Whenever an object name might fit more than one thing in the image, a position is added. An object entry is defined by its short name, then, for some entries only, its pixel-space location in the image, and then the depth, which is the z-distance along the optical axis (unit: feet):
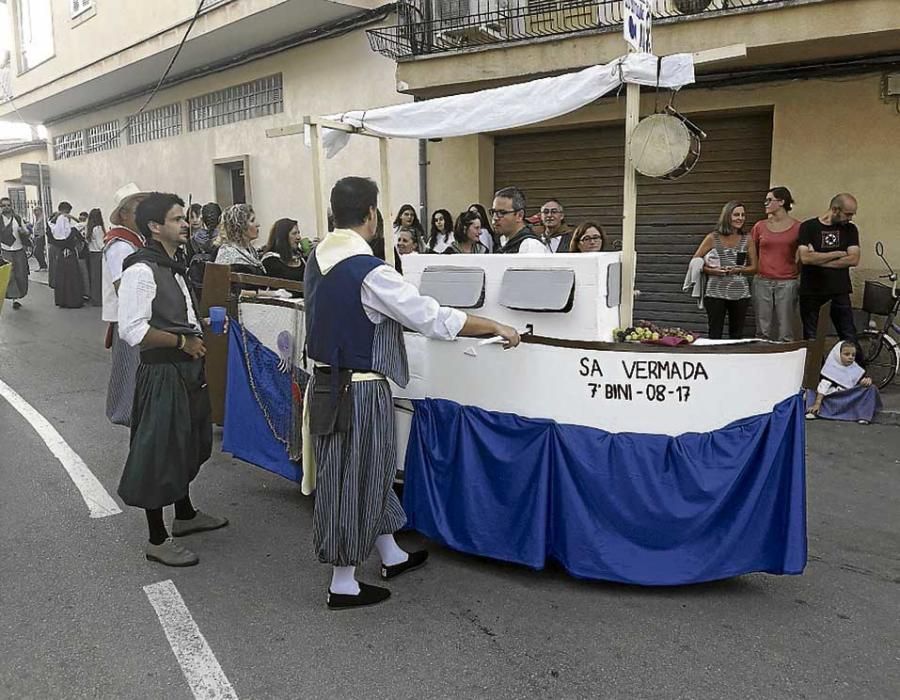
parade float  10.84
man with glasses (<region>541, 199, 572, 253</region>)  20.29
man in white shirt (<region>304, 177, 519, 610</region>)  10.30
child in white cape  21.03
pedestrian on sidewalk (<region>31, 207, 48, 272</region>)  70.90
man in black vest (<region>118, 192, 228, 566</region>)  11.91
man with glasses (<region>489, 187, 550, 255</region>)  15.08
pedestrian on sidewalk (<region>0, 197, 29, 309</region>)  46.40
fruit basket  11.34
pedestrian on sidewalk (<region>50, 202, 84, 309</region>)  46.85
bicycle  22.89
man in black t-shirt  22.18
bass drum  11.66
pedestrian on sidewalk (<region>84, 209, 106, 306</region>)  41.09
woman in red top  22.94
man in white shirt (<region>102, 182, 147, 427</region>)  15.74
